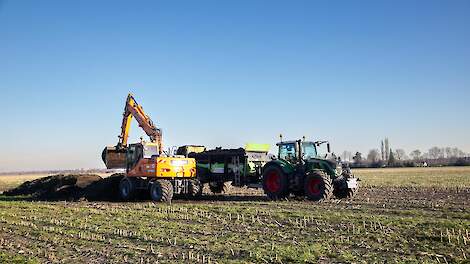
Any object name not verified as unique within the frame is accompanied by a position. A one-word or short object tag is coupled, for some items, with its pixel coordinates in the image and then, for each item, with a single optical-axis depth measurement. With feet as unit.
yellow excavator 66.64
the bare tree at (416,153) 564.30
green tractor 60.29
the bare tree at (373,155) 429.46
